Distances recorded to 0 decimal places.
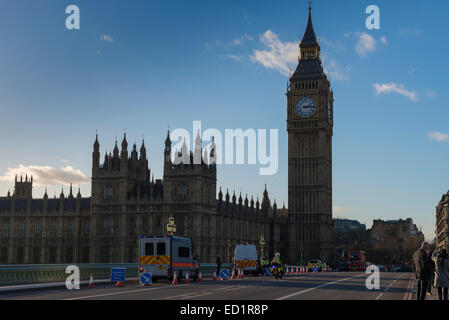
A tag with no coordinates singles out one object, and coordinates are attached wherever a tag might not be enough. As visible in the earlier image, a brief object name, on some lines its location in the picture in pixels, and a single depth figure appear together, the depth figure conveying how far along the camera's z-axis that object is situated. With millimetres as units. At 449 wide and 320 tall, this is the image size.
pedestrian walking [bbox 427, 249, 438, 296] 22172
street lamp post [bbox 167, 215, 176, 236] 55100
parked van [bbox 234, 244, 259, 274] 54531
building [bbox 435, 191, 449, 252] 109250
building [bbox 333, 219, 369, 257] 181000
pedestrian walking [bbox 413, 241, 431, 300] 21875
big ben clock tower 123938
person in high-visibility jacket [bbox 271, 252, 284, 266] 44750
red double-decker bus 85675
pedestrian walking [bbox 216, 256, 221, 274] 54128
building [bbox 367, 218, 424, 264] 184750
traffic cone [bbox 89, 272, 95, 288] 34800
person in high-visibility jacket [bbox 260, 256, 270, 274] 57406
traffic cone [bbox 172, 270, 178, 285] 38875
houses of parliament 93688
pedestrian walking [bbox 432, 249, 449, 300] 22734
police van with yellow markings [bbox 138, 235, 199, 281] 40125
